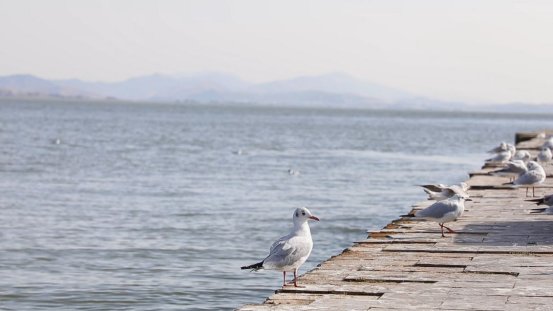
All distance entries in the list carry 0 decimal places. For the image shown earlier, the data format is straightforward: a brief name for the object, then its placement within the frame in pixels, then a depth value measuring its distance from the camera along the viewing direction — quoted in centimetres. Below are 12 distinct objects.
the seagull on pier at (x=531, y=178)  1912
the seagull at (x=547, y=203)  1531
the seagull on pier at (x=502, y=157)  2911
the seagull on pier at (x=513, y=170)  2109
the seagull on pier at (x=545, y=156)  2825
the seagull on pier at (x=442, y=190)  1748
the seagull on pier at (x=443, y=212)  1426
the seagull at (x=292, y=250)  1019
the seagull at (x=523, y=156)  2753
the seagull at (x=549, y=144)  3195
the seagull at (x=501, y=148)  3159
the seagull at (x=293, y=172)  3847
